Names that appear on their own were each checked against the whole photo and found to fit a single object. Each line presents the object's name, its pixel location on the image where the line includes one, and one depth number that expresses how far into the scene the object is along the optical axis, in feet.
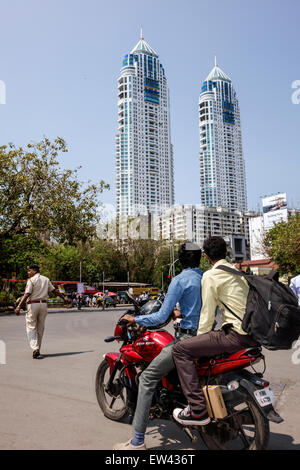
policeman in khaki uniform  25.94
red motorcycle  9.80
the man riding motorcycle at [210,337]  10.12
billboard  286.66
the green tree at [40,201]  86.28
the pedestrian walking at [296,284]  28.50
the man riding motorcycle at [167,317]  10.71
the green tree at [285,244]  105.70
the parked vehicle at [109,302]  133.63
